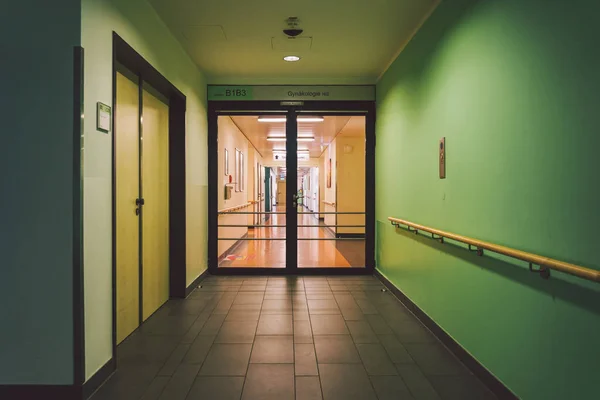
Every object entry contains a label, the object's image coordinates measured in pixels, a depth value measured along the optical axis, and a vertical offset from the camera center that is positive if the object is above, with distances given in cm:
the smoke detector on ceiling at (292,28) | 364 +166
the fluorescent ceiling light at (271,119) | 737 +146
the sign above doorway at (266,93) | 551 +145
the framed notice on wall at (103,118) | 237 +47
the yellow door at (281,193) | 3228 -11
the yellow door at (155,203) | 363 -12
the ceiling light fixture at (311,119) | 750 +148
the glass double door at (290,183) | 577 +21
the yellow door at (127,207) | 301 -13
